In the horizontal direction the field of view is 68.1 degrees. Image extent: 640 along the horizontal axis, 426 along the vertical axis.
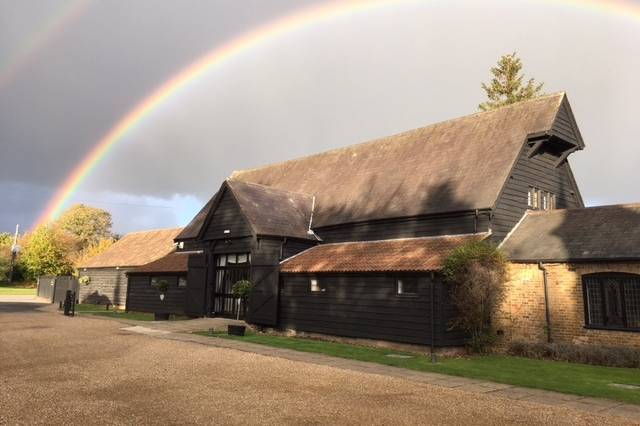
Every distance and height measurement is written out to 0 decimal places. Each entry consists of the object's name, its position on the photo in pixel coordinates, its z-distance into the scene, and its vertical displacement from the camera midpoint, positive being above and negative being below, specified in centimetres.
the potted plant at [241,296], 1933 -44
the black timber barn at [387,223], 1811 +308
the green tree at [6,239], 8761 +826
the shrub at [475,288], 1634 +14
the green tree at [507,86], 4391 +1925
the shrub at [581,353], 1435 -190
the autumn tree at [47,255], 6725 +400
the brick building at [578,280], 1527 +47
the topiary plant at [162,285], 2842 +2
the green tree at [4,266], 7364 +258
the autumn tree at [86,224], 8575 +1095
